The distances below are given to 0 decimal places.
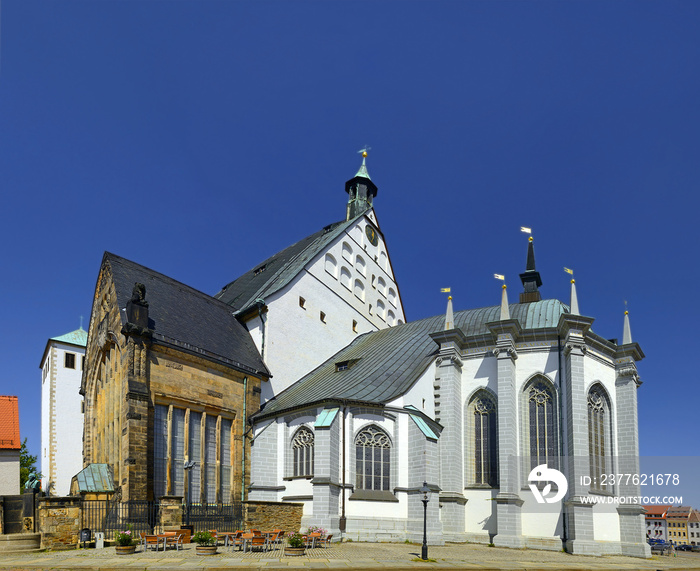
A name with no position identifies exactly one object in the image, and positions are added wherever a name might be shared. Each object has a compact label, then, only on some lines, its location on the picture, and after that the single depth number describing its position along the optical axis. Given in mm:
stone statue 28203
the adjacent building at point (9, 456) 37156
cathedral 27891
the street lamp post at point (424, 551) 21609
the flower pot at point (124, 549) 21109
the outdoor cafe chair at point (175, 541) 22316
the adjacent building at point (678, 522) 128750
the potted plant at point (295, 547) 21375
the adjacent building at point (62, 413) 46447
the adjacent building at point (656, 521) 111312
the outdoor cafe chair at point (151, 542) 21984
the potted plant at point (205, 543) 20859
